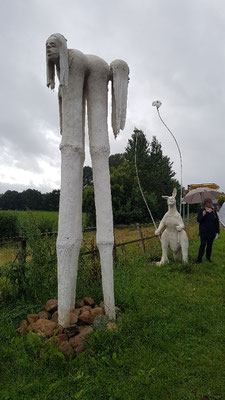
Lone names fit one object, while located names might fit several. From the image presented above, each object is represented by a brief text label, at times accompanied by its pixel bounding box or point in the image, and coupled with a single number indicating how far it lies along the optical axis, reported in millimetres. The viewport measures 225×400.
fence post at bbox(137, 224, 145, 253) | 8615
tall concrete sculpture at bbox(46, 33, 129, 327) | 3215
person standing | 7160
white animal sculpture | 6746
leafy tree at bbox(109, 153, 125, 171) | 38222
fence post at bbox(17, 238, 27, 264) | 4359
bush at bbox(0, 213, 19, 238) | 13011
